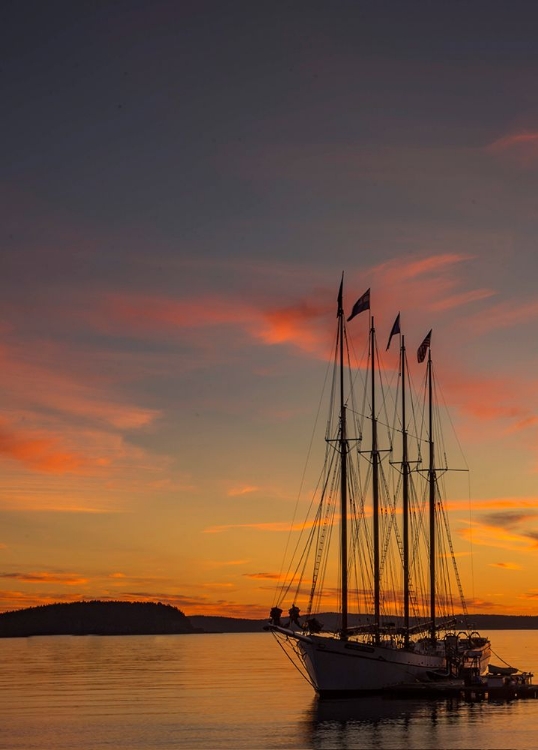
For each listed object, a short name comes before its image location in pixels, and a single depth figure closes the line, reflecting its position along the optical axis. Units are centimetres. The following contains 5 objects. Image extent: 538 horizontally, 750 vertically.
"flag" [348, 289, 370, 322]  10731
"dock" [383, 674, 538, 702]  10800
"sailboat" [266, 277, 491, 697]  10475
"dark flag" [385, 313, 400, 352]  11981
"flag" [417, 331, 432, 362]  12494
